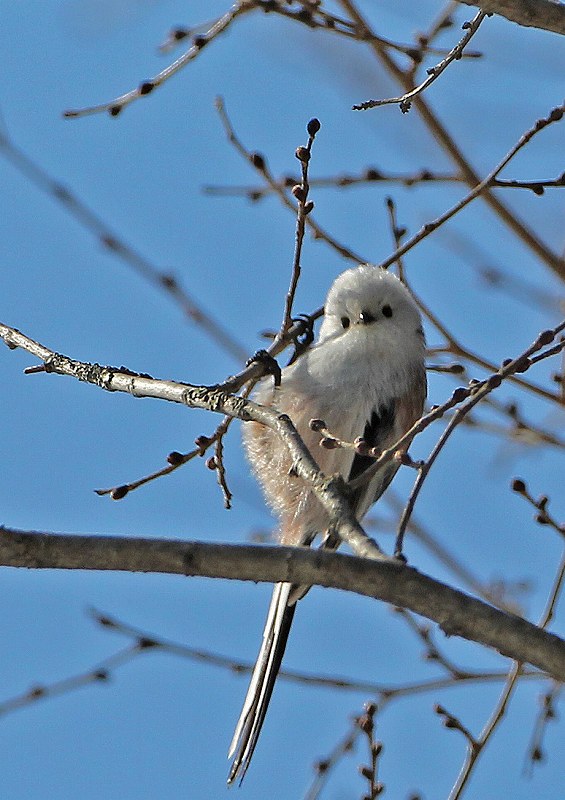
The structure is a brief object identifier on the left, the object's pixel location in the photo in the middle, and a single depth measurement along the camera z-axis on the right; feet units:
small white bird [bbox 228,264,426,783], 19.75
